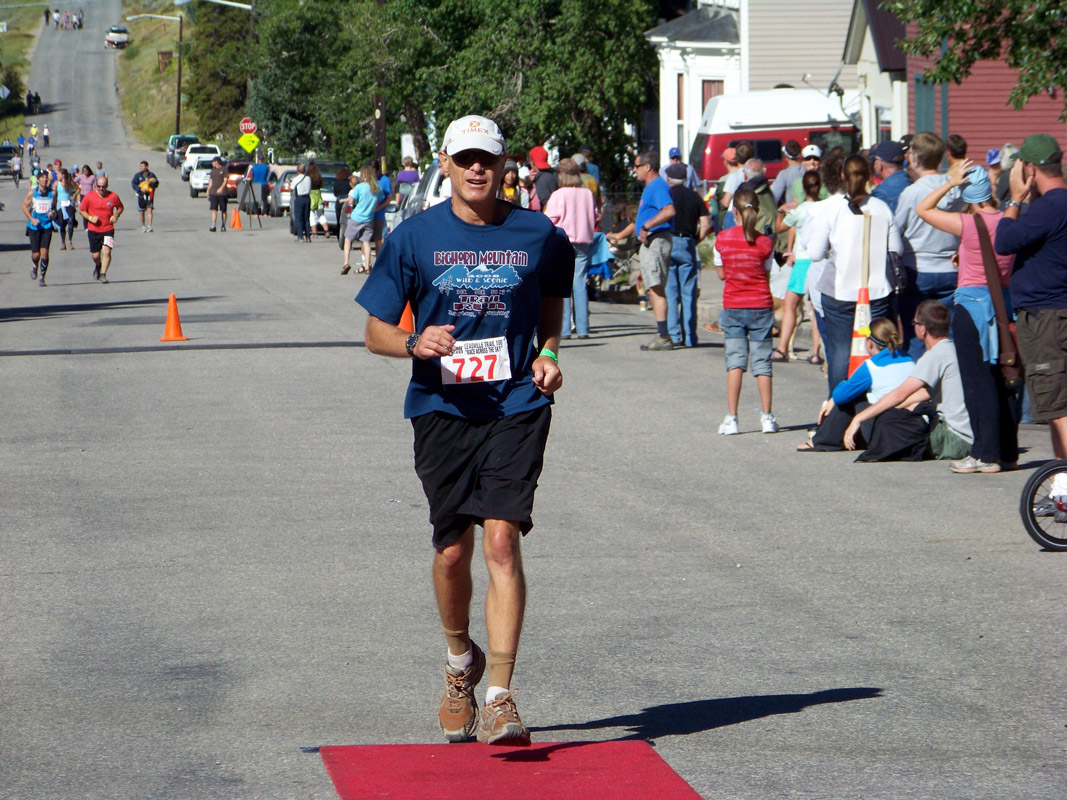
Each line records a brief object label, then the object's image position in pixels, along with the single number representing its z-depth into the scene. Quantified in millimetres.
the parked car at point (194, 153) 75750
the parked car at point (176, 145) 90225
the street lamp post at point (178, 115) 102781
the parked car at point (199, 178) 66438
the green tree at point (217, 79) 98125
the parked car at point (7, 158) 82325
